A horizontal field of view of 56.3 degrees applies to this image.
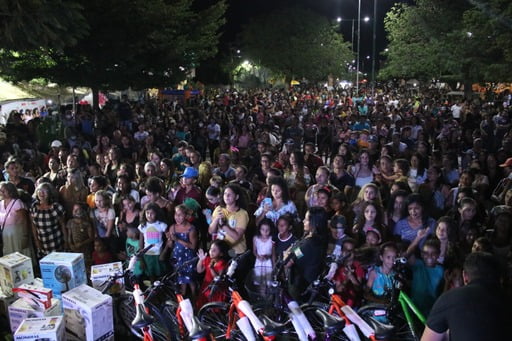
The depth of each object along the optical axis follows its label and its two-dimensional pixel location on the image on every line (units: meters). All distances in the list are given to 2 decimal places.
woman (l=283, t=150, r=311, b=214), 7.46
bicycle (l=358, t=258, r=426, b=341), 4.47
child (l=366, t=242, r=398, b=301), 4.79
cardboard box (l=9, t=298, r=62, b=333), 4.73
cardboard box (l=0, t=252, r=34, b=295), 5.09
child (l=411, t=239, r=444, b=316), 4.84
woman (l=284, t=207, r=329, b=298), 4.94
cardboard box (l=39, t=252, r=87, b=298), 5.13
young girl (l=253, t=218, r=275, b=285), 5.41
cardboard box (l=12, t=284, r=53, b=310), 4.76
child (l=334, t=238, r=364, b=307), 4.89
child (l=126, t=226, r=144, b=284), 6.05
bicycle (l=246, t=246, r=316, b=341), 4.21
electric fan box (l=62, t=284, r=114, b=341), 4.55
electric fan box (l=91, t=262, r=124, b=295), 5.21
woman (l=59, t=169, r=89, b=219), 7.15
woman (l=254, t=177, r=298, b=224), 6.02
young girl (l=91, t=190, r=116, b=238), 6.43
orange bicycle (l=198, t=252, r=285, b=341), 4.09
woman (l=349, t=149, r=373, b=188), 7.95
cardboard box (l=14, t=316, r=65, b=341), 4.18
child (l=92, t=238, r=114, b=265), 6.21
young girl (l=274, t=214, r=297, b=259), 5.42
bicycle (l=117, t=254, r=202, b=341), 4.63
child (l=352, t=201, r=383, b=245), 5.64
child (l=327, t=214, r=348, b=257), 5.37
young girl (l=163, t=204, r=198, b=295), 5.64
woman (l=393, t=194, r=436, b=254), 5.57
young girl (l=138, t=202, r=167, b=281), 5.83
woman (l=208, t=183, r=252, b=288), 5.65
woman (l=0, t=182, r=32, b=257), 6.30
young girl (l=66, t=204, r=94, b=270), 6.25
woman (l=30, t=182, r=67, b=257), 6.28
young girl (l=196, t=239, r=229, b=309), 5.16
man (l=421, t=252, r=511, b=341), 2.83
